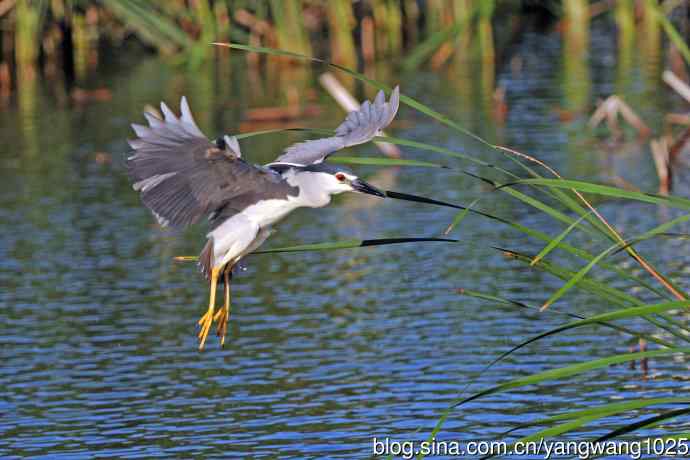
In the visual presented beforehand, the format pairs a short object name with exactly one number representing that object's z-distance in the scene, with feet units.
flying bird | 42.83
